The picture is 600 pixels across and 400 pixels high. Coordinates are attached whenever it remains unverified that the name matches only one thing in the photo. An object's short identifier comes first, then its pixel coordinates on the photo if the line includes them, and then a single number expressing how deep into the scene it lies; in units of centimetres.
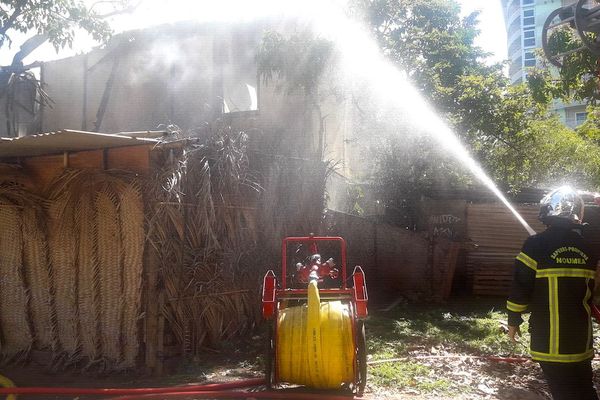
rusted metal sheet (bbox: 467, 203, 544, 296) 1241
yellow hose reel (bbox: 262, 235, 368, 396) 491
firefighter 354
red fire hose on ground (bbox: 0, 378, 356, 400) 510
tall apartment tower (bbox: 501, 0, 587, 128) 7581
